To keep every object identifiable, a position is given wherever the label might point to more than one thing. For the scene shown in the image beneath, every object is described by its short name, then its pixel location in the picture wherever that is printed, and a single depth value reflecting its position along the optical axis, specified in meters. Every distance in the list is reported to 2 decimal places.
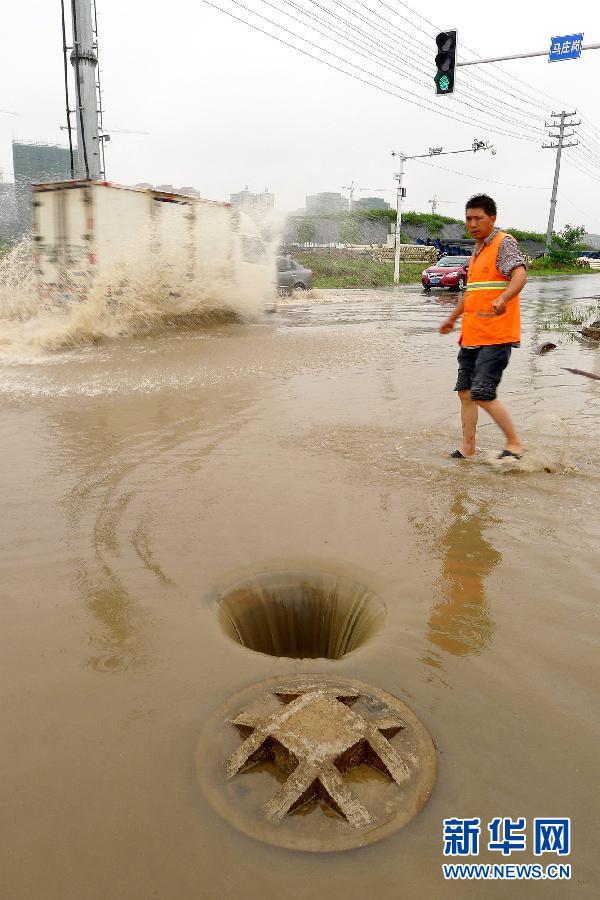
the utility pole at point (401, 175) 28.45
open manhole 2.88
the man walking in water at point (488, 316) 4.36
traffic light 14.43
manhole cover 1.77
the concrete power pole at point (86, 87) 14.51
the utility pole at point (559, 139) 51.41
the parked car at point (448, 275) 25.22
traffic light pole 14.51
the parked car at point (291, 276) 22.15
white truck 10.86
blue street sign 14.38
